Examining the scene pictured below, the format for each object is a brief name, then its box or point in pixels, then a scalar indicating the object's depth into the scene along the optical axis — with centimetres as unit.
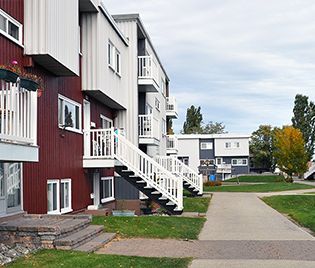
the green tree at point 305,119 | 8556
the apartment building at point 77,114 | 1172
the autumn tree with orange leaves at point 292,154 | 5828
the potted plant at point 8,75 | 859
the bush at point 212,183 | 4881
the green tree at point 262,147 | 8644
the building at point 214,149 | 7181
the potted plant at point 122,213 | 1923
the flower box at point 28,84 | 940
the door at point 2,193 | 1150
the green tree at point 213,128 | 9975
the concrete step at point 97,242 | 1049
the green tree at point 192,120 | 9857
